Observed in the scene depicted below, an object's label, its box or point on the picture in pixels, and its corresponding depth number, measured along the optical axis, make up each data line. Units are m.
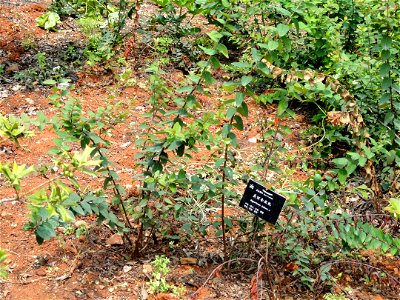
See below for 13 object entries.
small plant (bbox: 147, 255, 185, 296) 2.93
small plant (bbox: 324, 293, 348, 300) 2.90
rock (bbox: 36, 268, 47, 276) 3.04
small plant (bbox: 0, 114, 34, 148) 2.35
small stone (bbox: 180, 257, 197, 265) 3.23
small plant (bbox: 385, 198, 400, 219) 2.57
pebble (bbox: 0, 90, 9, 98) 4.94
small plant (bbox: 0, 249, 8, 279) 1.98
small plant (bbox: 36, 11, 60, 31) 5.91
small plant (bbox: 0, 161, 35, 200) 2.01
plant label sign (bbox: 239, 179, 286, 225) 2.80
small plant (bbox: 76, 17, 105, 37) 5.61
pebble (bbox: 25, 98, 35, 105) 4.89
